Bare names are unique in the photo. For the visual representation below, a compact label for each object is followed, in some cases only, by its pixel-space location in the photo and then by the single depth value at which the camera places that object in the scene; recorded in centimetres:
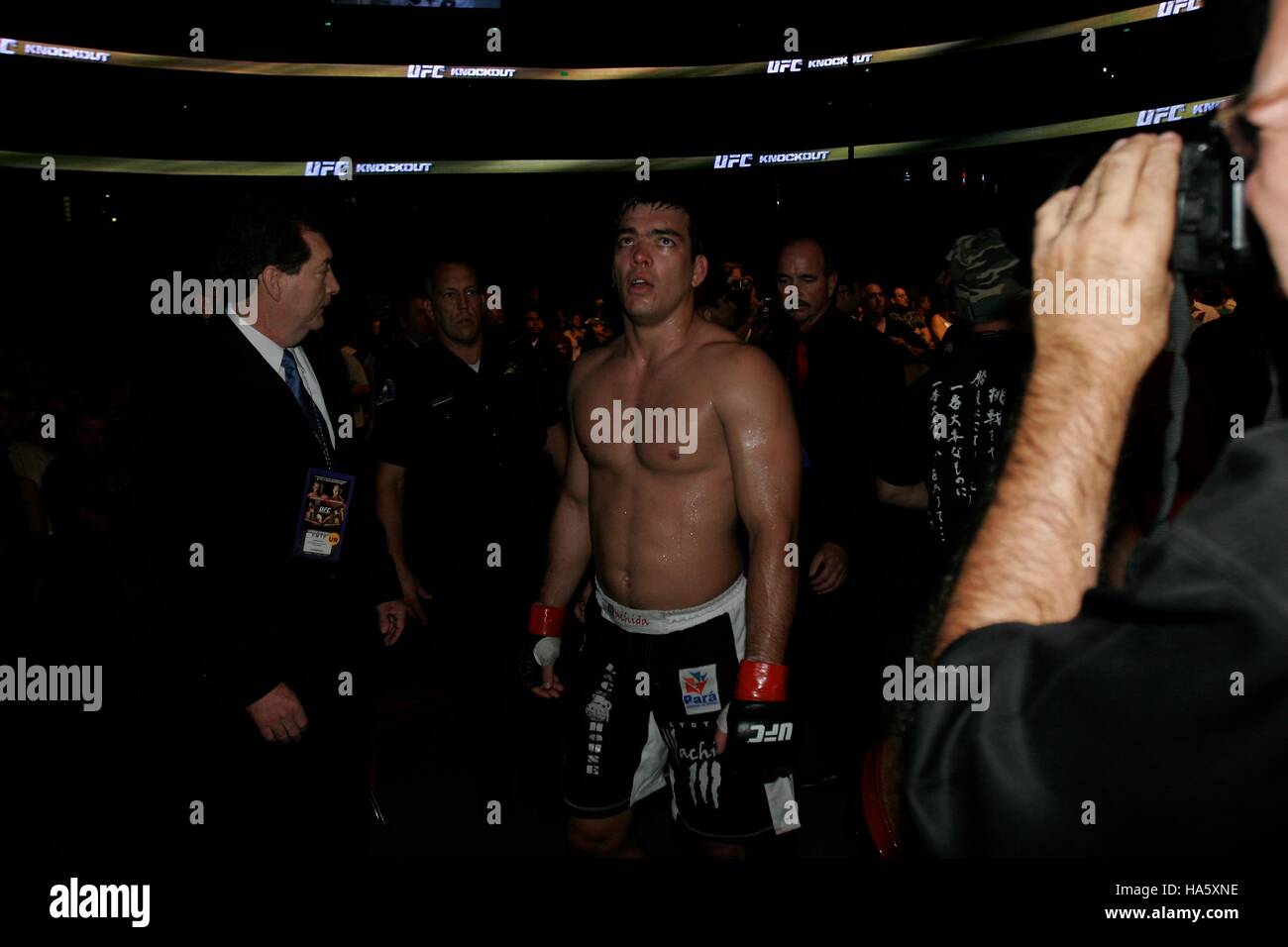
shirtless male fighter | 279
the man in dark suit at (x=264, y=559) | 248
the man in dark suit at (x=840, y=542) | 406
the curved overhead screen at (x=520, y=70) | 1396
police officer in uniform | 419
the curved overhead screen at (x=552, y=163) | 1497
